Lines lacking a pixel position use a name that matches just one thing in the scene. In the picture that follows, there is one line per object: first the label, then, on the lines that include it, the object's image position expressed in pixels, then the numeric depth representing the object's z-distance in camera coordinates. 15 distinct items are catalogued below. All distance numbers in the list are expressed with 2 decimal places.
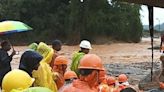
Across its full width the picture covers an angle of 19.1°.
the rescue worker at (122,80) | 8.35
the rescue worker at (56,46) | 8.09
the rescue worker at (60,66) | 6.78
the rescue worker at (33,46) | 8.02
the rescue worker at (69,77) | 6.51
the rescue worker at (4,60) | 7.79
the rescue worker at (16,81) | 4.39
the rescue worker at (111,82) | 7.63
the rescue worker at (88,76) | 4.32
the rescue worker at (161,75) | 8.08
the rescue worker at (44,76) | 6.10
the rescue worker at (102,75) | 4.38
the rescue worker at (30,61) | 5.73
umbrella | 8.32
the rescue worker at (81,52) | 7.66
